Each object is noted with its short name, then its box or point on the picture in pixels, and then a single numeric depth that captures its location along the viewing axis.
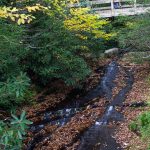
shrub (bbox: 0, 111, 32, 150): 4.46
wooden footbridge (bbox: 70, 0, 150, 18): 16.28
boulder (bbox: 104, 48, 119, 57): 18.47
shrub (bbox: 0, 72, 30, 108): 5.15
